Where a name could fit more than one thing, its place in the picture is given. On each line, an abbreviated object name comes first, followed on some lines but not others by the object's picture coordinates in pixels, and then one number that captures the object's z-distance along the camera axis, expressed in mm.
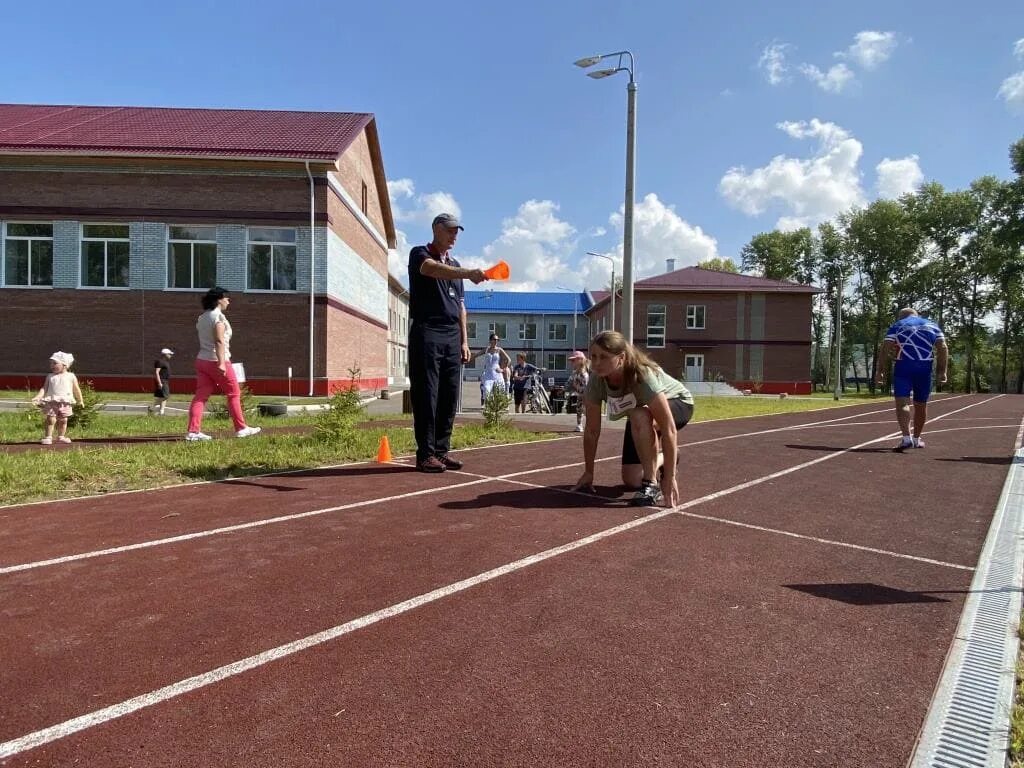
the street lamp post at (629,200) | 13078
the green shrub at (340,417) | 7957
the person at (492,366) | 16281
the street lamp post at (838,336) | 35384
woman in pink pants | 8336
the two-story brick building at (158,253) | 22406
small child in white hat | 8508
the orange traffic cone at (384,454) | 7090
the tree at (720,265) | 87000
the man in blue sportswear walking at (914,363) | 8805
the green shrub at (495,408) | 10273
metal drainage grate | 1959
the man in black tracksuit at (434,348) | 6348
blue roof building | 72125
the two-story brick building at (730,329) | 49000
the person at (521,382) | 18562
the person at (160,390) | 14922
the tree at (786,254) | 78750
